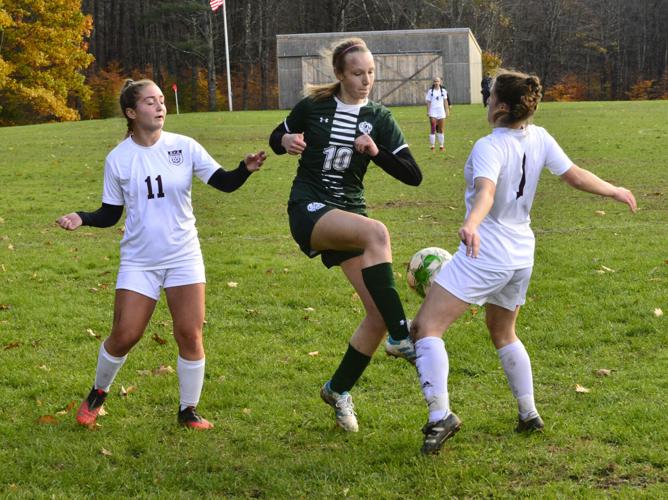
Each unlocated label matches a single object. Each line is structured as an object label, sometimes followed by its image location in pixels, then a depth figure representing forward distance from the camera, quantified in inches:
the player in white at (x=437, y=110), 1772.9
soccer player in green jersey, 365.4
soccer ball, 409.7
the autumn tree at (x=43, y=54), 3563.0
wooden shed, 3548.2
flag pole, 3634.4
